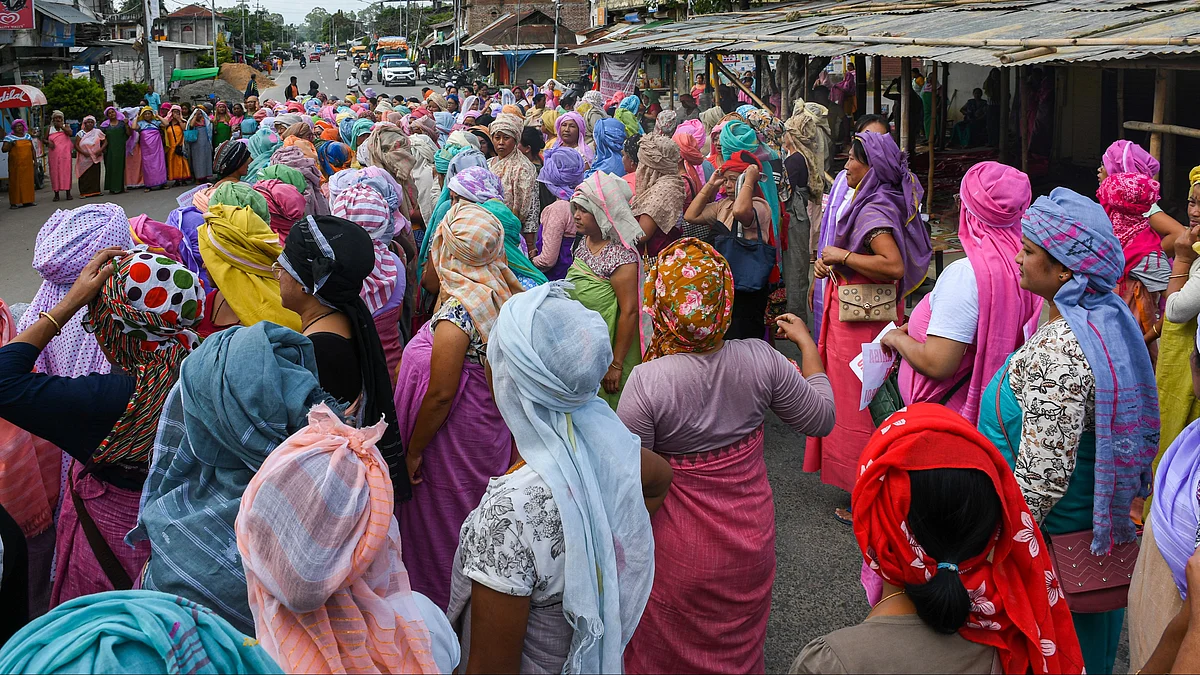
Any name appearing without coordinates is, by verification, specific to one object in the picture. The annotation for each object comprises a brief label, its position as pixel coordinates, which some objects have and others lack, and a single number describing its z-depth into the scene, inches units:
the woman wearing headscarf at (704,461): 116.9
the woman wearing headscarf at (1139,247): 191.8
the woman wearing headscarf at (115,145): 753.6
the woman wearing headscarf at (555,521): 85.1
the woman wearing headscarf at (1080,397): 111.0
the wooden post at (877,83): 501.4
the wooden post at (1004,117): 537.4
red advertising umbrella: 700.0
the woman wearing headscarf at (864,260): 180.4
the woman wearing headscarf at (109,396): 107.3
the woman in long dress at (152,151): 783.1
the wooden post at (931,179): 392.2
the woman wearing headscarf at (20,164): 679.1
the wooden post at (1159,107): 307.6
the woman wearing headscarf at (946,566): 75.9
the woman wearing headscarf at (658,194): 233.3
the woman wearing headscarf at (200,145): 816.3
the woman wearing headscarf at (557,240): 245.4
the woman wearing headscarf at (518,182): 291.1
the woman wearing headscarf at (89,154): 724.7
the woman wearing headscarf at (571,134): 382.0
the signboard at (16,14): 732.0
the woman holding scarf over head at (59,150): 703.7
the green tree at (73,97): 896.9
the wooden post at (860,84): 522.6
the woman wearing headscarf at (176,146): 797.9
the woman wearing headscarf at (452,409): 139.6
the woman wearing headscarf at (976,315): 141.9
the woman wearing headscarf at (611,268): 192.5
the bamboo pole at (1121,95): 423.8
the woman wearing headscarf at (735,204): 239.1
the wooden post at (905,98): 387.2
